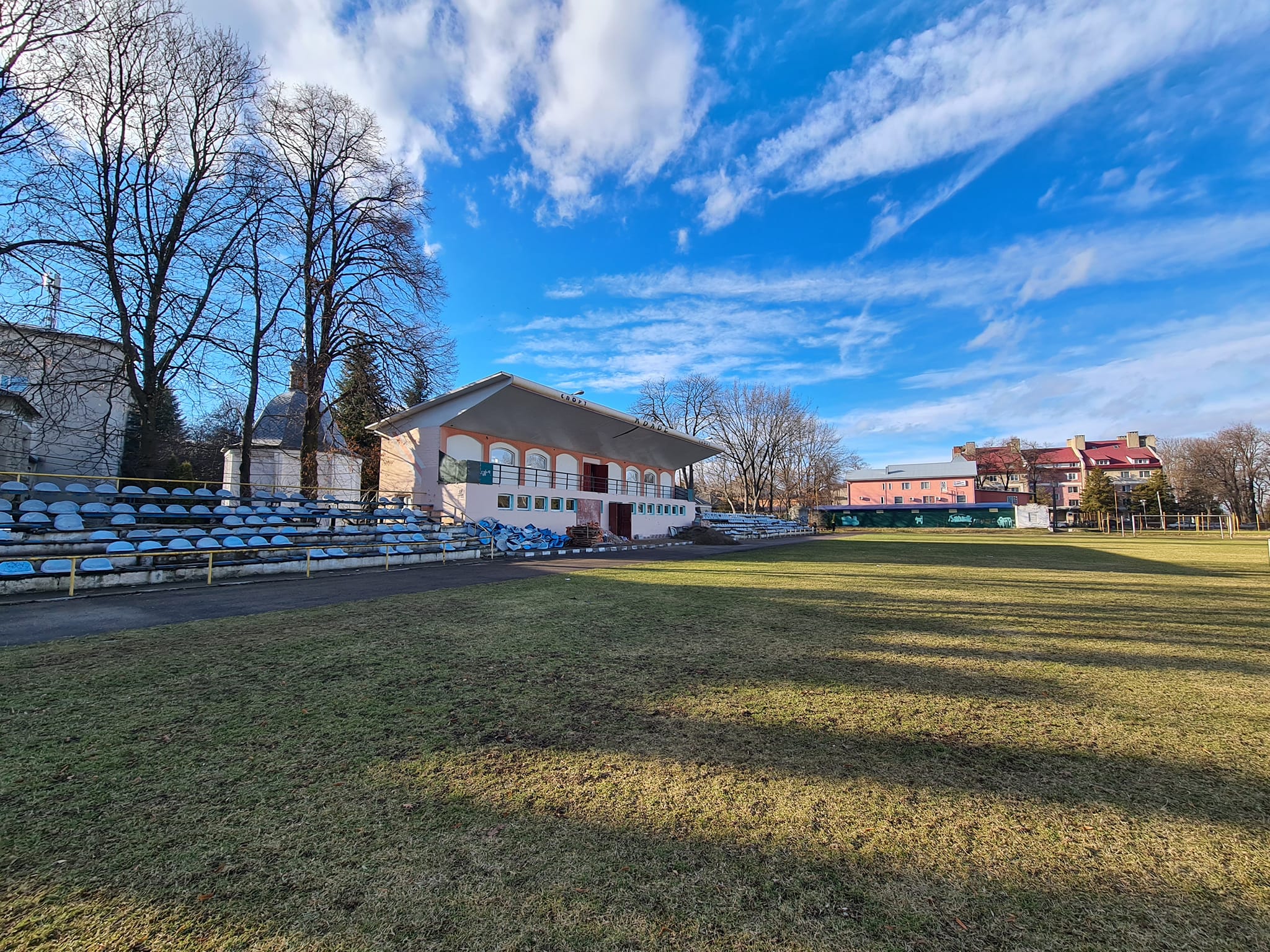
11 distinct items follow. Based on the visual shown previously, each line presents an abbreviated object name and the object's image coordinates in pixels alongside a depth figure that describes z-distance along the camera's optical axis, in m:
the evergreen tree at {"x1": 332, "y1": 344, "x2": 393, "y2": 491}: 20.44
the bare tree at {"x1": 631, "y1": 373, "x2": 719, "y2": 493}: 56.59
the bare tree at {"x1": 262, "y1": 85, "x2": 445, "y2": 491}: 19.77
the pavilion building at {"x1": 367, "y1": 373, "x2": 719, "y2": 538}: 24.06
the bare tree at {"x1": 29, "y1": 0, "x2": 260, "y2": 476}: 14.78
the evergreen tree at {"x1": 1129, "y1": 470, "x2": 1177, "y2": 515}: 56.75
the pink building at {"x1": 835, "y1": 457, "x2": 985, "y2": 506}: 70.56
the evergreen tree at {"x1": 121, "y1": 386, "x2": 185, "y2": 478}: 16.42
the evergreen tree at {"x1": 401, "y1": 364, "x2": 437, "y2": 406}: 21.03
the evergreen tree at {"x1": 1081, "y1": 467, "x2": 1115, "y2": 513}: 56.72
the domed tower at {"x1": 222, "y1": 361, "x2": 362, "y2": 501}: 27.66
